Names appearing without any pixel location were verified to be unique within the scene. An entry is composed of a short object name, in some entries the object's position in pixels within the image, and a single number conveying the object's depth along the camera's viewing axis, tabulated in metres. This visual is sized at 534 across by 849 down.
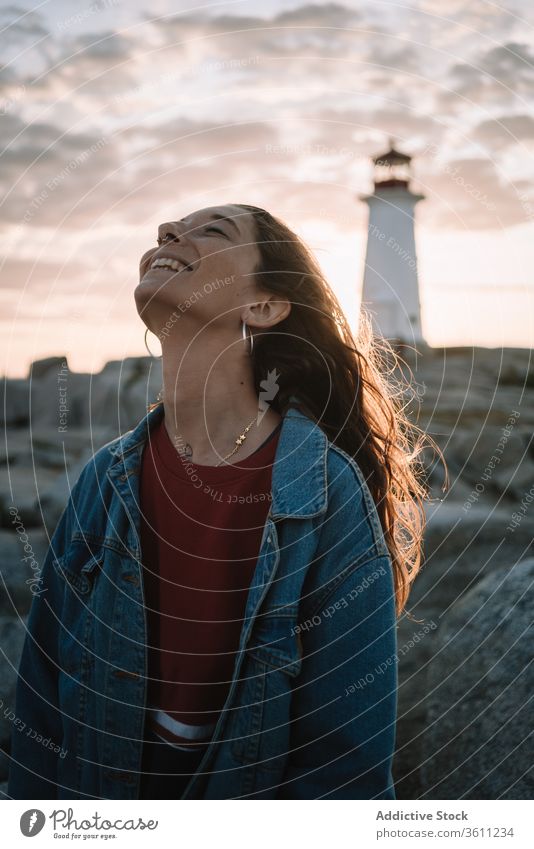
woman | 2.15
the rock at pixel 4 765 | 3.40
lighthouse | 19.80
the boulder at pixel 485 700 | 2.95
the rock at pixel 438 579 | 3.35
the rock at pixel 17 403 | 15.06
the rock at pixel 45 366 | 16.78
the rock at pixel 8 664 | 3.55
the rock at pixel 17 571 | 5.27
